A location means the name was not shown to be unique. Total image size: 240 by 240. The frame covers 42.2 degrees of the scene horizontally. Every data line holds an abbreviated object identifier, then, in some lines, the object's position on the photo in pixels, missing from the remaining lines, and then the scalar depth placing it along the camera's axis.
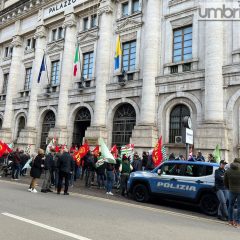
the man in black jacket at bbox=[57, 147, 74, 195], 13.03
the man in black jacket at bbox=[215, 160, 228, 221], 9.69
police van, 10.81
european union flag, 27.36
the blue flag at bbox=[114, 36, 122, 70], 22.33
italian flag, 25.14
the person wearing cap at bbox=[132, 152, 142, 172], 15.47
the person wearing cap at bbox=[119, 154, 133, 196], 14.04
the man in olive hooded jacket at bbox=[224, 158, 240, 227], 8.92
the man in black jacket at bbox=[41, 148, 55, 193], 13.59
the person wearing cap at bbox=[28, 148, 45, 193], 13.06
